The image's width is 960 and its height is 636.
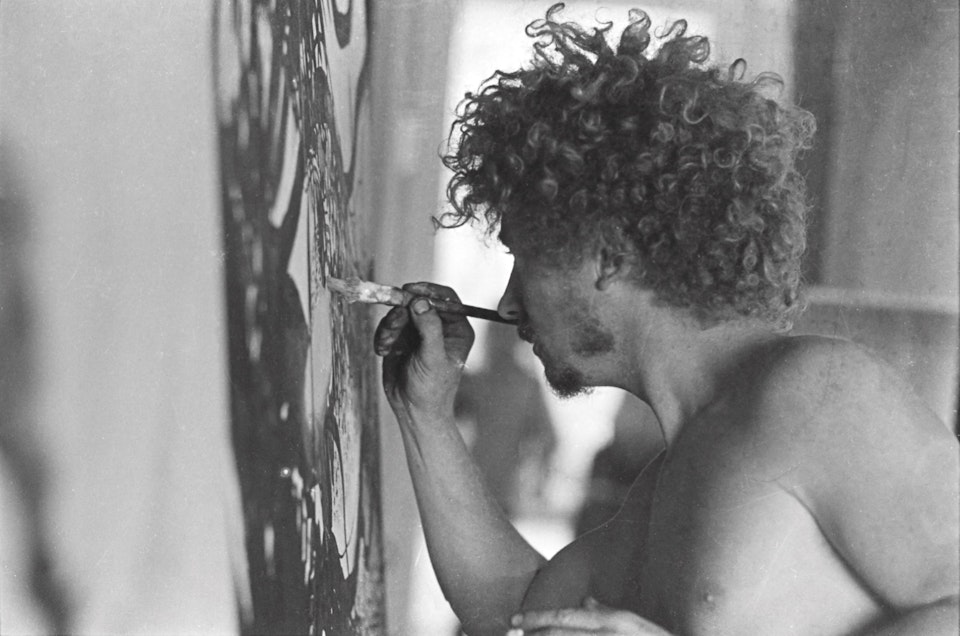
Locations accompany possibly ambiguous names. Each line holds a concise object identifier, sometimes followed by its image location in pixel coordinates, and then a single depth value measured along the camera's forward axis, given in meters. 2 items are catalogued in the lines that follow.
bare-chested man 1.85
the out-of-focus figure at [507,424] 2.20
